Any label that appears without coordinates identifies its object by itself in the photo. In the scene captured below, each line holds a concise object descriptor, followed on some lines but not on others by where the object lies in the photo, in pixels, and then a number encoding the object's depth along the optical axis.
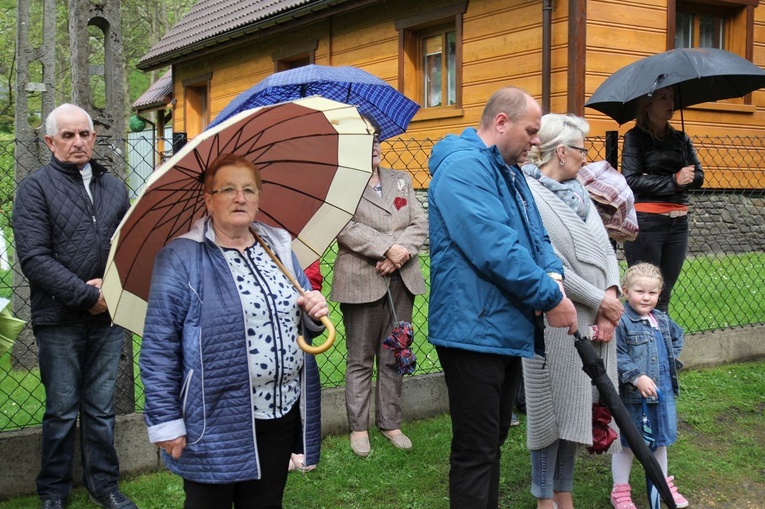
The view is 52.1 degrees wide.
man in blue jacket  3.07
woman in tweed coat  4.76
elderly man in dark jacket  3.72
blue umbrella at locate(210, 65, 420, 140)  4.17
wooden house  10.59
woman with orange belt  5.34
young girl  3.97
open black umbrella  5.16
